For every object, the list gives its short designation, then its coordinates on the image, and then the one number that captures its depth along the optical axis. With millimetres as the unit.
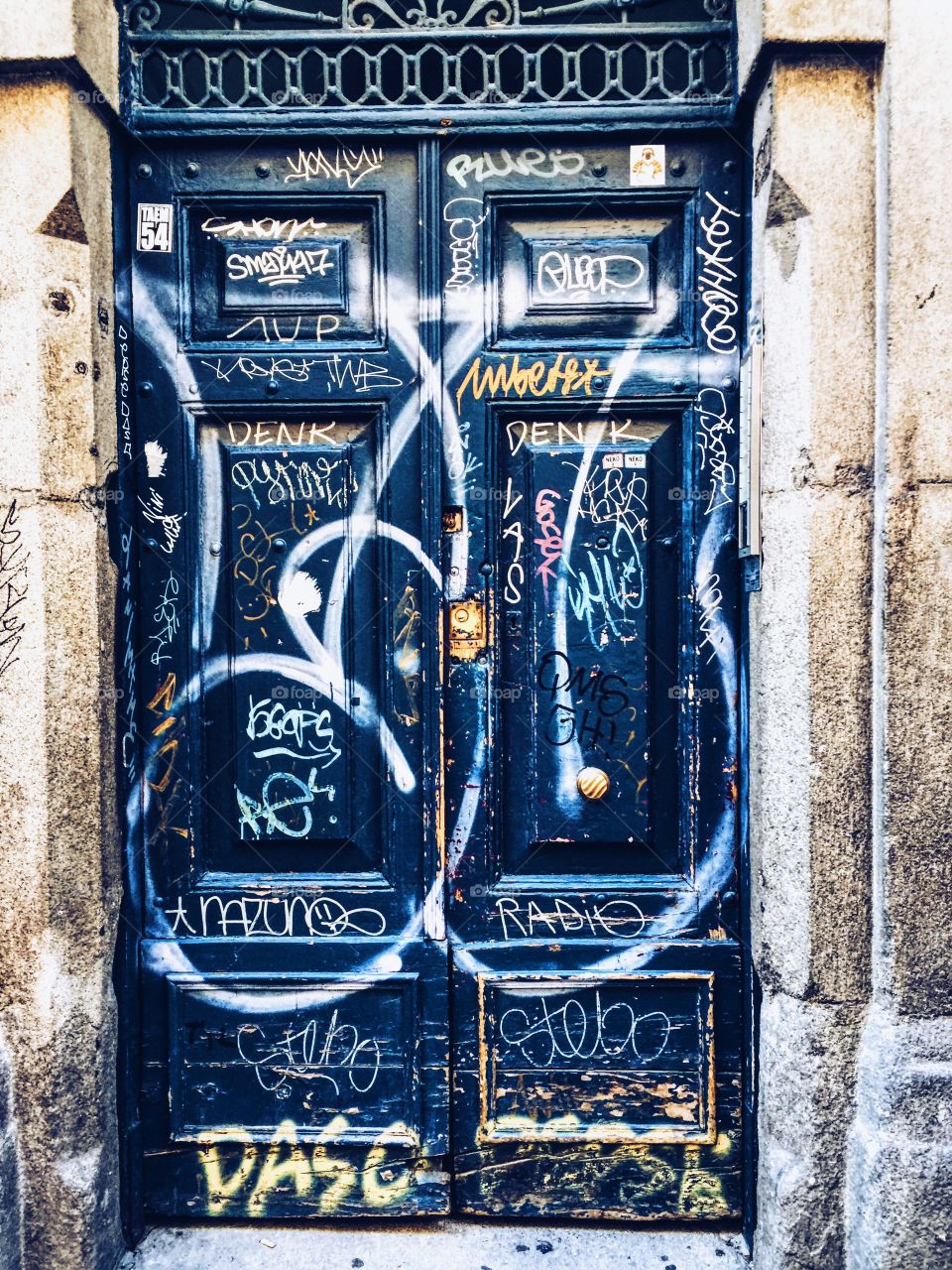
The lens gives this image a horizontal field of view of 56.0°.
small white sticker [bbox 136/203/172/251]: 2846
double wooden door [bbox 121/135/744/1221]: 2832
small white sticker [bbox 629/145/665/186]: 2801
